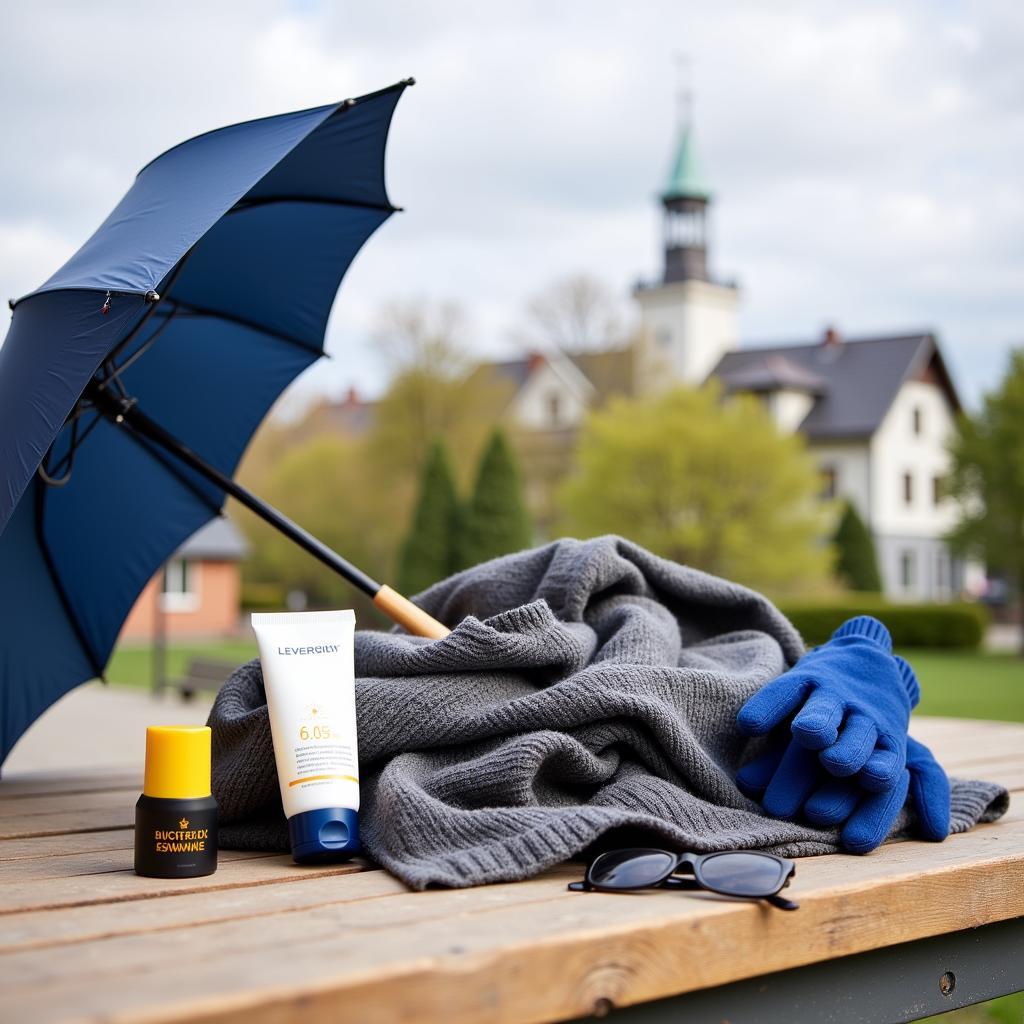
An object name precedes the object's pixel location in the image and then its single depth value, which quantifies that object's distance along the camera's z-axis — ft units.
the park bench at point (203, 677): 38.22
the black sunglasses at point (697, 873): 5.25
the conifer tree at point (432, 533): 79.30
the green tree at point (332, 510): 102.99
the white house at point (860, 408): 114.52
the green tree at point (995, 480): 64.39
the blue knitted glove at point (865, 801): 6.62
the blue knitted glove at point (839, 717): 6.45
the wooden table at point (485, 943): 4.01
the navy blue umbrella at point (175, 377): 7.37
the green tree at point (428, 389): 98.27
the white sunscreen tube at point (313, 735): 6.22
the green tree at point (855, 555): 94.53
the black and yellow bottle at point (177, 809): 5.86
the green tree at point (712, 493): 73.41
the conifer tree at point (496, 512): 77.30
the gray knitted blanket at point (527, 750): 5.98
